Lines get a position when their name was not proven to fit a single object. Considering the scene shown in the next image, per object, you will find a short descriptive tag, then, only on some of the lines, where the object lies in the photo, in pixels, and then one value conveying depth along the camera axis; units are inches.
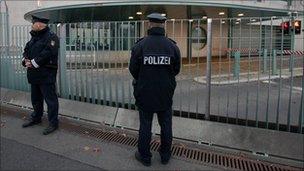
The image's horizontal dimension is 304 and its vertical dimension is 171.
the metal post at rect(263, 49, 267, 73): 237.5
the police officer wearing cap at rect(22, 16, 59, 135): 260.2
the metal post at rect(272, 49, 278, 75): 234.2
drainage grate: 207.8
